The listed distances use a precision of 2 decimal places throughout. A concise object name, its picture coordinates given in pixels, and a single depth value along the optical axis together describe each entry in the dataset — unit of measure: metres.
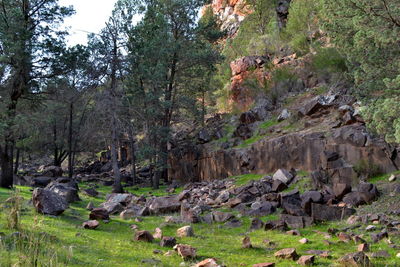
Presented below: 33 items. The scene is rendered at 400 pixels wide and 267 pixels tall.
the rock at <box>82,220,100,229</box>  10.68
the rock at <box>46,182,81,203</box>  16.55
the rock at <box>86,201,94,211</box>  15.22
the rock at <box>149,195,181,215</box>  14.77
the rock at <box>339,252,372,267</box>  6.54
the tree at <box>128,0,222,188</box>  29.05
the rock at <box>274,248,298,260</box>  7.66
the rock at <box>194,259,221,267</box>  6.79
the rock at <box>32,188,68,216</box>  11.88
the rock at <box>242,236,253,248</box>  8.80
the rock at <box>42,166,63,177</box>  31.72
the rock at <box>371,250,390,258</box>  7.42
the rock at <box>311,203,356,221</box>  11.41
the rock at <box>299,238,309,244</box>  9.04
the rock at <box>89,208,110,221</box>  11.91
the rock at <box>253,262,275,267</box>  6.97
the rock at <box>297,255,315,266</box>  7.22
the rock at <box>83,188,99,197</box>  21.22
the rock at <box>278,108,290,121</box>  24.38
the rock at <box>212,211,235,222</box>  12.68
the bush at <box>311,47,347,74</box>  24.03
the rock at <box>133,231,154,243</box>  9.27
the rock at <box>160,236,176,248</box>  8.88
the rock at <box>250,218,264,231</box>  11.16
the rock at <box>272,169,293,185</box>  17.64
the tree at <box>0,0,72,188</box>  20.06
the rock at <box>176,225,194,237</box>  10.29
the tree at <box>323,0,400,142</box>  10.28
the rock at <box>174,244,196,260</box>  7.76
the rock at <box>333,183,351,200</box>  13.52
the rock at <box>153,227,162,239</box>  9.81
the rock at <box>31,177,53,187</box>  25.20
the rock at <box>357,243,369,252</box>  7.88
